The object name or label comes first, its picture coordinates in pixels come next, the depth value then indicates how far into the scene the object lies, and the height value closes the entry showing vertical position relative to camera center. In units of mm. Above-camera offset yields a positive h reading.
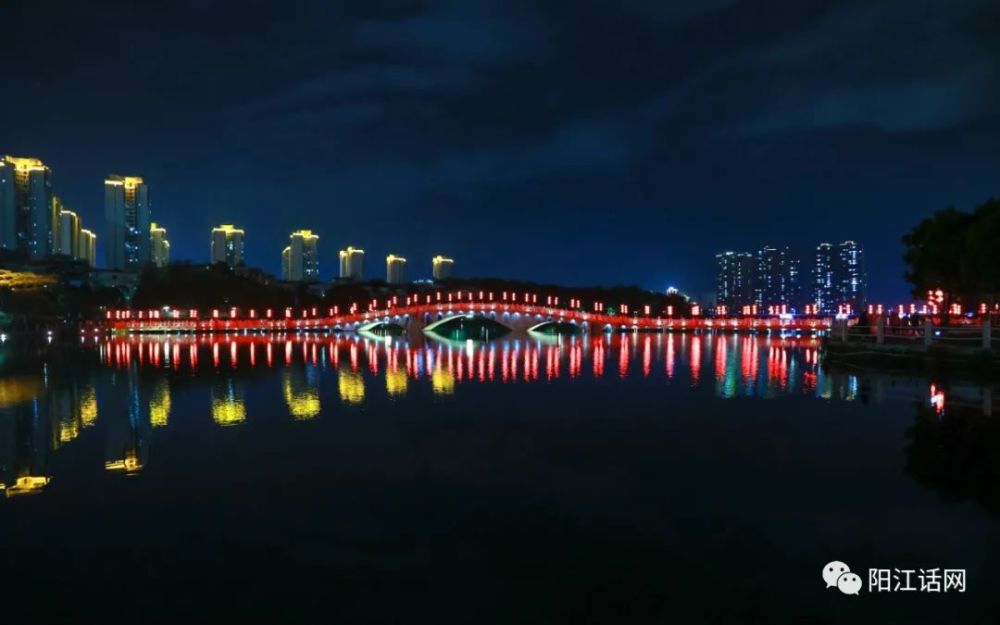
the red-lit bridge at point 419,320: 72938 -1427
